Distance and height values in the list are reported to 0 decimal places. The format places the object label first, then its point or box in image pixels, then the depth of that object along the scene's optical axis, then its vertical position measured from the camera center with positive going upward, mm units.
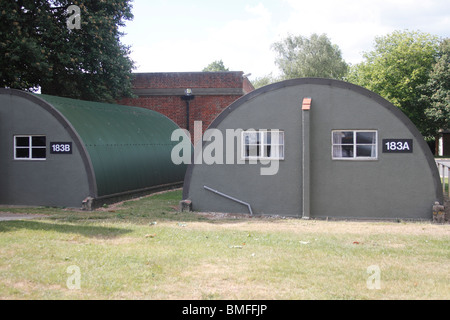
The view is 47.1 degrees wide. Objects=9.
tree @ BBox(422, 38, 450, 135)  52438 +7198
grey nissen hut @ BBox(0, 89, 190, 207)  18062 +288
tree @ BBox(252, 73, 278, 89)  66812 +10821
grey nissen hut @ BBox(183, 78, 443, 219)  16016 +129
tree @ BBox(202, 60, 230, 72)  95888 +18029
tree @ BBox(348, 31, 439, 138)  56812 +10280
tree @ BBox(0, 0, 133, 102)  22953 +5508
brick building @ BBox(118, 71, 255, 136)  31756 +4336
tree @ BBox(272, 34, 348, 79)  60656 +12574
